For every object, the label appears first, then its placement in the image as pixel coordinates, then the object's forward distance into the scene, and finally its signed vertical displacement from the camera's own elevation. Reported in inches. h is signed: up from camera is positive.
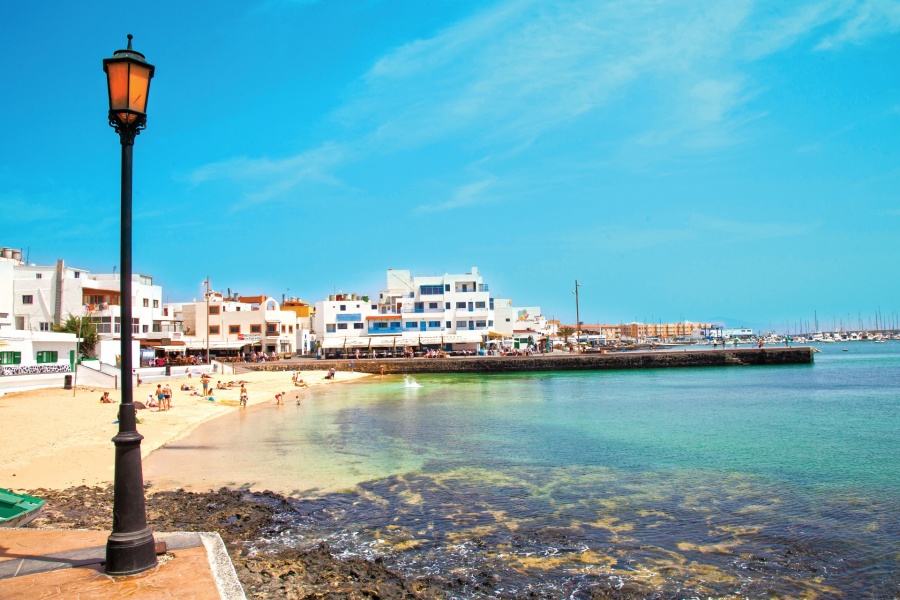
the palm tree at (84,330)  1777.8 +59.4
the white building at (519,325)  4261.8 +85.3
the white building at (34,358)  1244.5 -16.6
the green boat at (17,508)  379.2 -100.7
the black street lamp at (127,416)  271.9 -30.1
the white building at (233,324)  2997.0 +105.9
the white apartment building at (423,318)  3206.2 +115.7
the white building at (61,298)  2031.3 +181.8
